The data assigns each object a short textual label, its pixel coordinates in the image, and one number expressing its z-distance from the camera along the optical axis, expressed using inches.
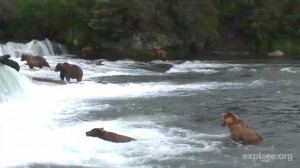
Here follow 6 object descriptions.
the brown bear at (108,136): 720.3
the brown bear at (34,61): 1471.5
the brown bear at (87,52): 1913.1
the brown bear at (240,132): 724.0
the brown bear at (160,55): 1927.9
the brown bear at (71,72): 1285.7
